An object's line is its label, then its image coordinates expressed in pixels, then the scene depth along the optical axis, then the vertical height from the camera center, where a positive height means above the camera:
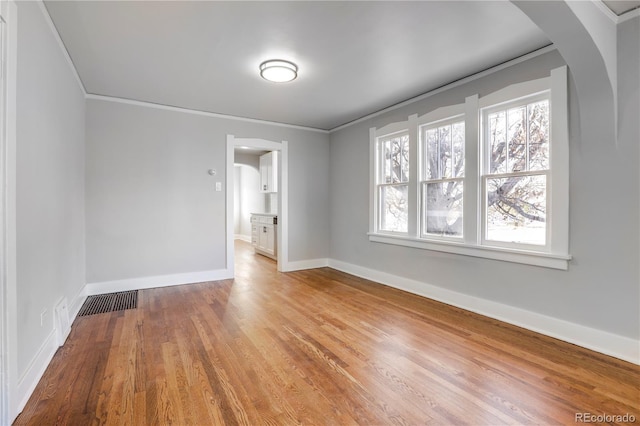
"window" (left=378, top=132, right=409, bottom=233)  4.32 +0.42
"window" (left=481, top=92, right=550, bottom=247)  2.81 +0.38
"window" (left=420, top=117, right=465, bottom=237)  3.54 +0.41
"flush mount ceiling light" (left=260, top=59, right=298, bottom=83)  2.97 +1.40
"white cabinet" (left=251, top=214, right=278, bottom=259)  6.57 -0.54
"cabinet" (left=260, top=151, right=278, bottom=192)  6.68 +0.90
